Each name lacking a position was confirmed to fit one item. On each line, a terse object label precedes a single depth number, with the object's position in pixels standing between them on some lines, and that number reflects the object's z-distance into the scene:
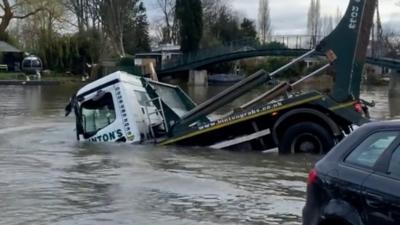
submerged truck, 16.62
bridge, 66.12
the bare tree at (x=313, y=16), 128.86
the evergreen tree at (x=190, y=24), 82.06
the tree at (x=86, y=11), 86.81
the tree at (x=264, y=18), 123.75
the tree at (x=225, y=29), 99.50
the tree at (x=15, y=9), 78.31
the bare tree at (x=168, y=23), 102.00
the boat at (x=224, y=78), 75.69
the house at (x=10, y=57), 79.12
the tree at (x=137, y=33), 96.44
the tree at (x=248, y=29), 102.09
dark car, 5.41
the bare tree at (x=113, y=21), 86.94
